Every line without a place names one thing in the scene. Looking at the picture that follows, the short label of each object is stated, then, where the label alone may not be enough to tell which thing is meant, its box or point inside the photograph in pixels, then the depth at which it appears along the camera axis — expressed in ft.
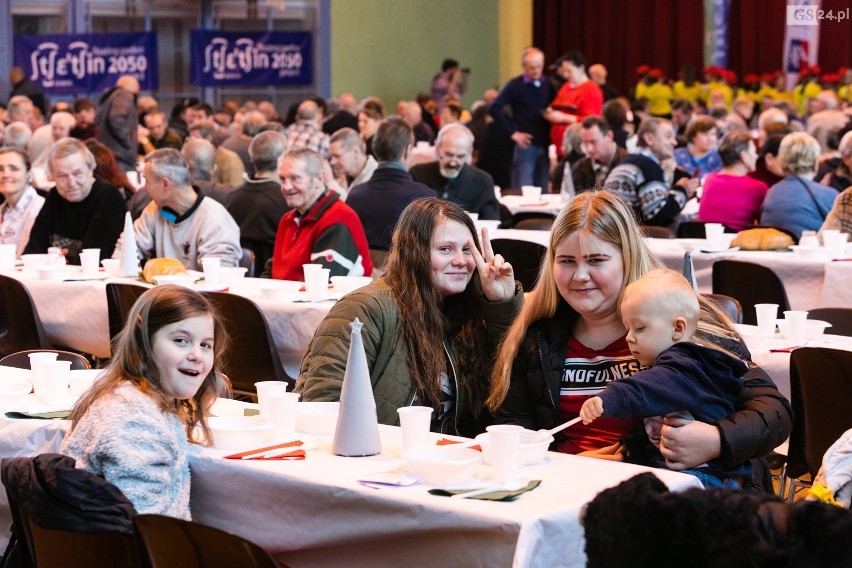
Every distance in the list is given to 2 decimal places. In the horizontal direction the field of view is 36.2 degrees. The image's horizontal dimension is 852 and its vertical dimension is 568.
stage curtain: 68.95
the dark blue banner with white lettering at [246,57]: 58.54
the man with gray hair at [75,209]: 21.71
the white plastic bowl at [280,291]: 16.84
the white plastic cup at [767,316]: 14.44
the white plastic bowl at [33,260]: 20.25
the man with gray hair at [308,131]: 36.86
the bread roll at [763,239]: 20.39
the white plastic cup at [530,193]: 32.17
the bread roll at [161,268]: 18.37
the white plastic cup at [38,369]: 11.08
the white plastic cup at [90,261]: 19.60
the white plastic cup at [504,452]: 8.20
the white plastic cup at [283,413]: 9.62
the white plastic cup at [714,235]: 21.06
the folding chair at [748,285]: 17.85
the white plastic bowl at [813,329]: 13.87
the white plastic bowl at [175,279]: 17.94
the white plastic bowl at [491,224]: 24.15
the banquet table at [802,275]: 18.81
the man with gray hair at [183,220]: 19.84
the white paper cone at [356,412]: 8.98
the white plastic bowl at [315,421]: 9.80
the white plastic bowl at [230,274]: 18.19
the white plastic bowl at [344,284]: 17.01
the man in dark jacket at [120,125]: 41.01
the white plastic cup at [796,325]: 13.82
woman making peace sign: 10.86
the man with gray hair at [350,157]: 26.81
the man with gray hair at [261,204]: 22.86
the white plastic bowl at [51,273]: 19.17
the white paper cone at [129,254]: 18.94
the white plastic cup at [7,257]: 20.33
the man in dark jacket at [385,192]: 22.15
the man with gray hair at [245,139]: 36.81
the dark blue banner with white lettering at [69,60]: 54.70
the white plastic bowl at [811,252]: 19.60
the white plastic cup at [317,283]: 16.76
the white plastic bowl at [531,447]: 8.64
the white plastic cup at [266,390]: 9.89
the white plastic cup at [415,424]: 9.09
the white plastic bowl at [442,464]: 8.21
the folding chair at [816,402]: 11.93
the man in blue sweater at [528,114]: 40.57
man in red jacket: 18.49
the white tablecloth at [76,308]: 18.35
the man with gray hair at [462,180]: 26.78
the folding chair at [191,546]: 7.14
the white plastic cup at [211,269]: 17.88
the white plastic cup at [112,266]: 19.25
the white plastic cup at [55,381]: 10.84
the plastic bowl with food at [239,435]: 9.27
